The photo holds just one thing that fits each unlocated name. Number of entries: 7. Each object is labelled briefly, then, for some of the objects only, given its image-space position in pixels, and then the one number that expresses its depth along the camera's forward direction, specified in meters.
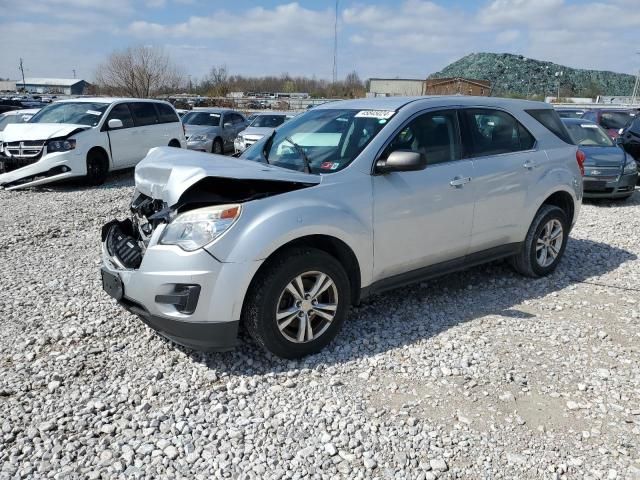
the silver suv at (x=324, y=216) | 3.16
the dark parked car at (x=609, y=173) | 9.30
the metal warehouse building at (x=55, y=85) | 95.46
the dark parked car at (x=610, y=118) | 13.75
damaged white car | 9.73
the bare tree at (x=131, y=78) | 42.88
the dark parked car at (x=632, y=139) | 11.52
